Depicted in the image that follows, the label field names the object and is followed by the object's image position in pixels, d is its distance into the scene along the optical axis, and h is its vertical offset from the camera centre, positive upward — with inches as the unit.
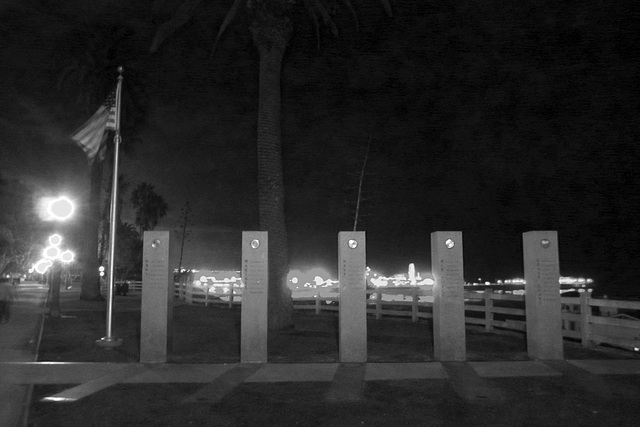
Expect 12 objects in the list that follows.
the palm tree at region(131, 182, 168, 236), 3161.9 +405.9
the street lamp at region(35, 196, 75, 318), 925.8 +67.9
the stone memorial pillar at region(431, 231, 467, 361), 446.9 -10.7
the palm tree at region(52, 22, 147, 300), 1390.3 +461.7
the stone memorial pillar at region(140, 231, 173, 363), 461.7 -11.1
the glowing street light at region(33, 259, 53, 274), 3247.5 +108.7
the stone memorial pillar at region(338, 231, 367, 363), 451.8 -5.2
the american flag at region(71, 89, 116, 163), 563.2 +144.2
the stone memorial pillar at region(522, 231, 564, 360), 445.7 -10.5
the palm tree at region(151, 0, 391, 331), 721.0 +189.2
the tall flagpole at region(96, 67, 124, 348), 541.0 +34.5
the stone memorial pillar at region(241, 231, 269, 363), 453.4 -11.4
